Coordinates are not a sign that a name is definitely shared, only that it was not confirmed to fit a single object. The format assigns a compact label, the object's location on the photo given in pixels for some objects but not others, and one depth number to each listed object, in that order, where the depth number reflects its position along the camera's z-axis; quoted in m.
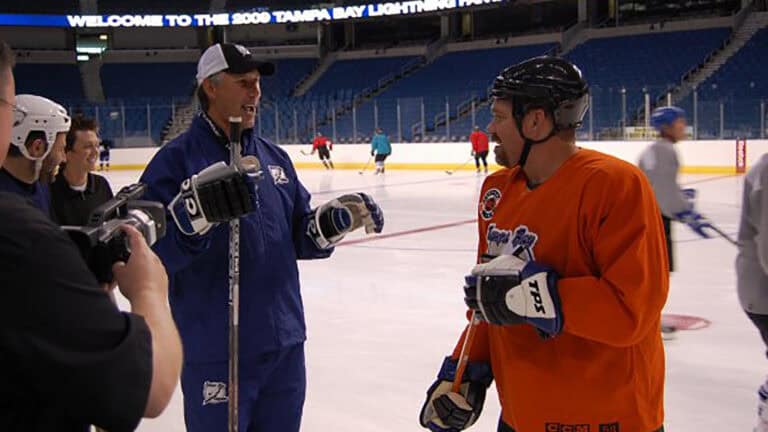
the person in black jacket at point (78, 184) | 3.65
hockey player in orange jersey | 1.80
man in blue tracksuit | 2.42
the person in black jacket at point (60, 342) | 1.00
